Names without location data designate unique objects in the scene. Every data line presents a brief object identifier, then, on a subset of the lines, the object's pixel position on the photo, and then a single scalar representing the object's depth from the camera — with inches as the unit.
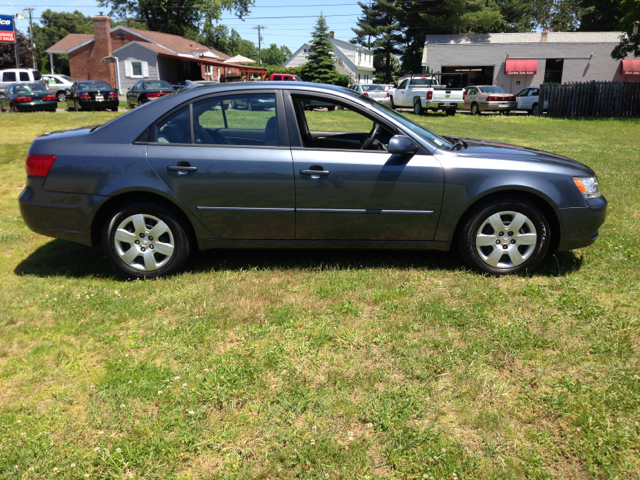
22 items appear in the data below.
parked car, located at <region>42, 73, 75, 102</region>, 1293.1
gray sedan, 176.2
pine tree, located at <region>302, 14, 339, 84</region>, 1736.0
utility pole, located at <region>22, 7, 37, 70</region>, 2150.0
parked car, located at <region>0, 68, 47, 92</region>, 1219.9
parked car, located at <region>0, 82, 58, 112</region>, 944.3
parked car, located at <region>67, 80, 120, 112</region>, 971.3
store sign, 1738.4
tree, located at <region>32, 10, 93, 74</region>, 3366.1
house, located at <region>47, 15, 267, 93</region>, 1791.3
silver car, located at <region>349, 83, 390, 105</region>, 1129.4
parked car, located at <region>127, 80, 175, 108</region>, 934.4
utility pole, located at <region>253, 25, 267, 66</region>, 3247.0
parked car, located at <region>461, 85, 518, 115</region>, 1058.1
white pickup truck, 968.3
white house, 2459.4
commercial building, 1535.4
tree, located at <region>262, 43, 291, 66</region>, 5570.9
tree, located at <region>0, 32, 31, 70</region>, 2069.4
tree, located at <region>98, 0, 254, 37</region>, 2354.8
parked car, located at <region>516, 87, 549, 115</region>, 1067.3
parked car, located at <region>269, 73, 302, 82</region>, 1383.1
